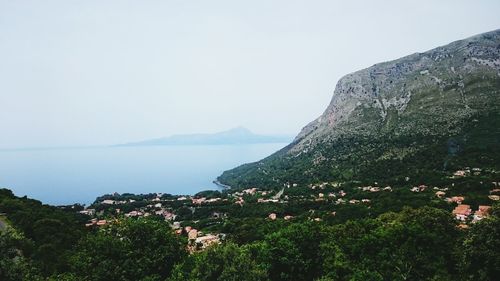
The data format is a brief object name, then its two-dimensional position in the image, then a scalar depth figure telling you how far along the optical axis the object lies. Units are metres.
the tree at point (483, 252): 23.36
